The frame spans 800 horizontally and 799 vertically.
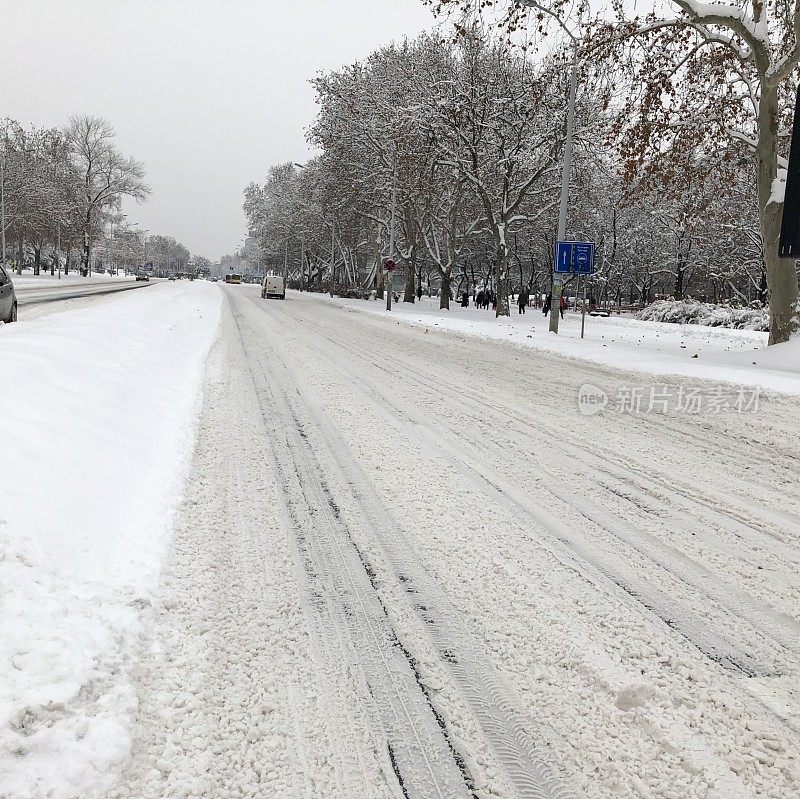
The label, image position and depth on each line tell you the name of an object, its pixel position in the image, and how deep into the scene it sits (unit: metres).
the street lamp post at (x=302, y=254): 68.56
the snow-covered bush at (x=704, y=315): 29.80
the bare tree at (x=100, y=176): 73.50
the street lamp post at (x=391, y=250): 35.41
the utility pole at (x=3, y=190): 48.82
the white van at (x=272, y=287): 45.62
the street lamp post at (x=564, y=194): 19.67
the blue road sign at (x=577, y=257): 18.81
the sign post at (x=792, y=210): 12.04
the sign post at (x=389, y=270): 34.50
